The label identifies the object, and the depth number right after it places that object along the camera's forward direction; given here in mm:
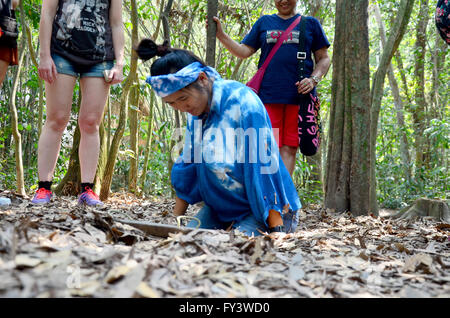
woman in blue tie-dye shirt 2182
